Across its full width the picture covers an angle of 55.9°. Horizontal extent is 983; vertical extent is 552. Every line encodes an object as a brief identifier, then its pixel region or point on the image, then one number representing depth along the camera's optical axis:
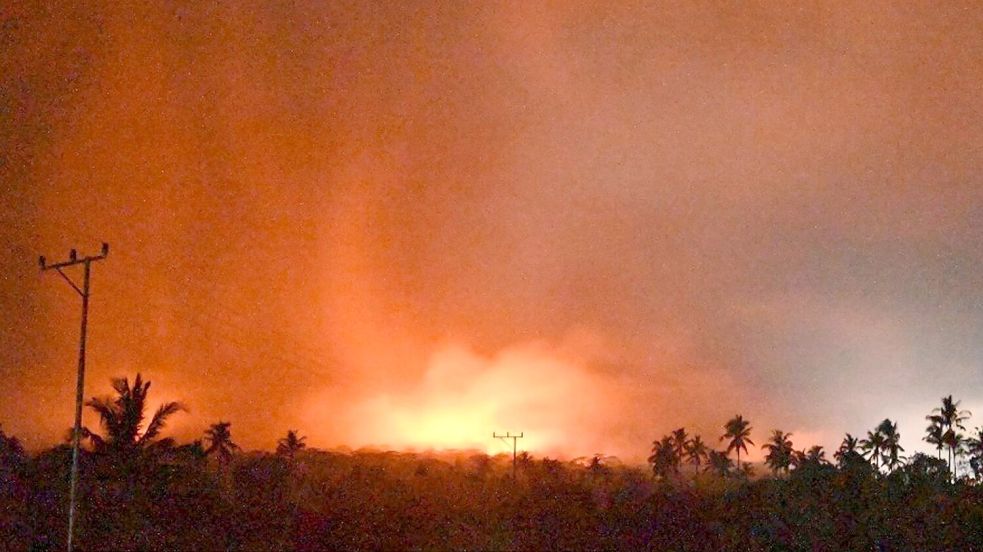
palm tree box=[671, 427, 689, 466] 107.67
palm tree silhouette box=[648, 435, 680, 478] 100.38
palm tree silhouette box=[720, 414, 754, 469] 102.44
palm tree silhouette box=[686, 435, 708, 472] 109.19
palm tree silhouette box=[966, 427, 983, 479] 67.69
